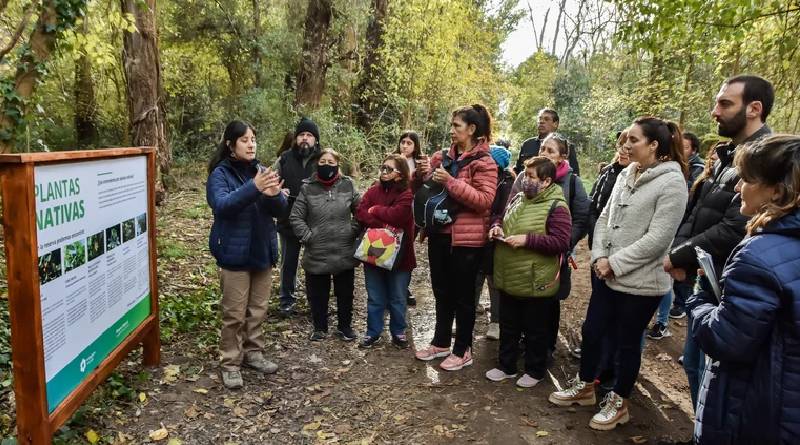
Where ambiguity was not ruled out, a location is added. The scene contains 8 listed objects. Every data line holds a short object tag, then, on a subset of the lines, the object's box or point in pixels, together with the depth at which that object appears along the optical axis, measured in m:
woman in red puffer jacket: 4.09
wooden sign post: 2.38
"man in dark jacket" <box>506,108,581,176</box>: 5.86
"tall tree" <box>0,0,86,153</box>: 4.80
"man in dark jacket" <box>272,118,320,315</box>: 5.42
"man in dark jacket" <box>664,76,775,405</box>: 2.81
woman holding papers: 1.82
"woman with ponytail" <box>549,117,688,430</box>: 3.23
